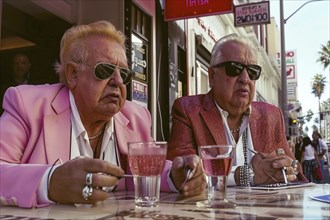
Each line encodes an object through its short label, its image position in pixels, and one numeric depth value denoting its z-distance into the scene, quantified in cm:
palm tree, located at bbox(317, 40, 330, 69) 5162
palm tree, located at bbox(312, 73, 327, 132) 6475
